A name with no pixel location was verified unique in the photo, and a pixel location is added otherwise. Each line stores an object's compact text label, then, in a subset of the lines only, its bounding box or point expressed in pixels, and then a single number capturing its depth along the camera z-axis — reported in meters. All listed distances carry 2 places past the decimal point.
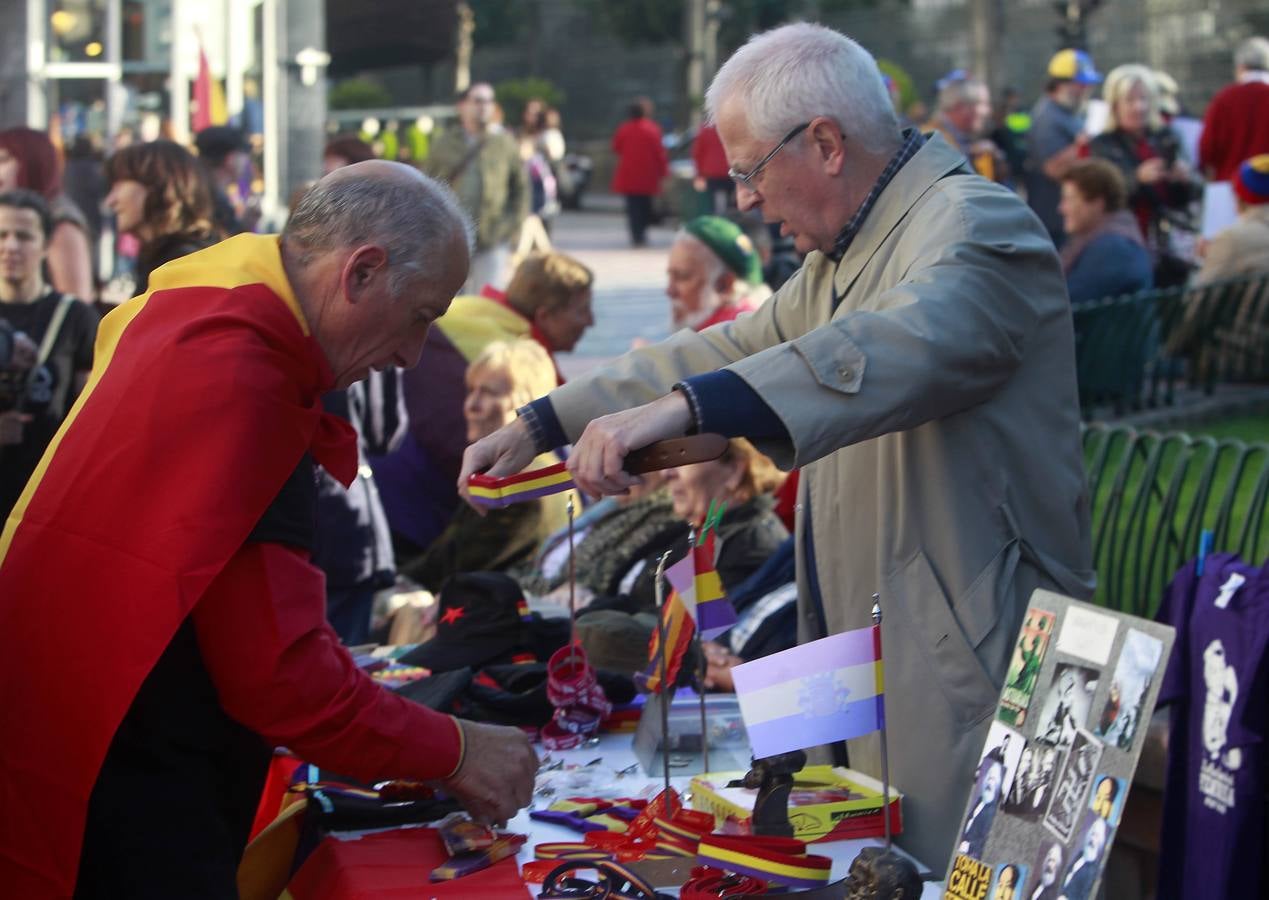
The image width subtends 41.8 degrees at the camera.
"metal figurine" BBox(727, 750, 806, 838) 2.46
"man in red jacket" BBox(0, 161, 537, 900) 2.17
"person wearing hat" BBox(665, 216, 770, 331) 6.21
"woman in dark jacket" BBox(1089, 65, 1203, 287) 10.08
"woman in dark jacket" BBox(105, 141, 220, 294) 5.46
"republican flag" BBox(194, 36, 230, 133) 12.17
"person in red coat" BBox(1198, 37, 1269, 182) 9.94
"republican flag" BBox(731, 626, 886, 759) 2.26
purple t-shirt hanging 3.26
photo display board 1.98
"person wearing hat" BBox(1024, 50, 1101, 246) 10.70
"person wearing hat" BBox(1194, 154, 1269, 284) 9.09
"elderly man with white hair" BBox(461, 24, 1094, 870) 2.38
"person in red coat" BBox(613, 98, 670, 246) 20.54
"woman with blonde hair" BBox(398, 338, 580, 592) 5.20
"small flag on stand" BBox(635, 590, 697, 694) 2.79
